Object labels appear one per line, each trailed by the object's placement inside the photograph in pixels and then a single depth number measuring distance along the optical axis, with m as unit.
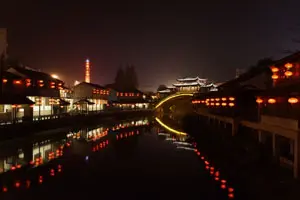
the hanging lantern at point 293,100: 11.69
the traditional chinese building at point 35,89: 28.92
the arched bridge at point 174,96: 65.31
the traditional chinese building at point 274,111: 12.05
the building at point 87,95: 52.92
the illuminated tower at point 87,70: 70.19
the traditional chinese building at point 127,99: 72.25
